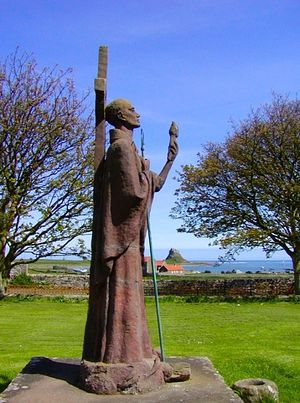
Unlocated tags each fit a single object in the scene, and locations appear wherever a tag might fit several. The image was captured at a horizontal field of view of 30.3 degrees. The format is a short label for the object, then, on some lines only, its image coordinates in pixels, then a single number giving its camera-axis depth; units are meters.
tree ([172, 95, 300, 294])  28.54
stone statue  5.91
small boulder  8.12
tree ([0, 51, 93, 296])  25.28
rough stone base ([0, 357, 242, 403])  5.45
